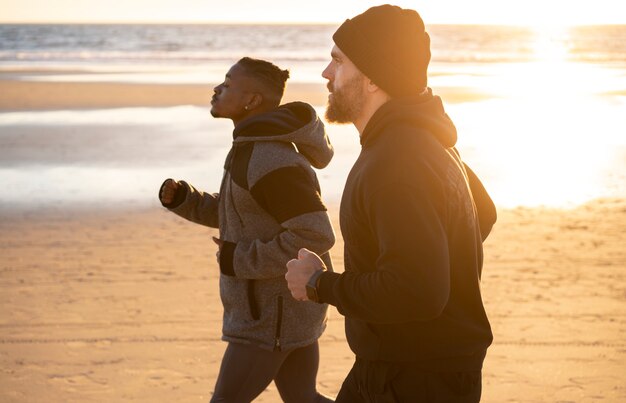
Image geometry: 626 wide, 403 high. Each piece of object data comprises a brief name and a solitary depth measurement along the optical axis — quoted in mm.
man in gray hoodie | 3705
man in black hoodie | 2523
